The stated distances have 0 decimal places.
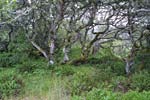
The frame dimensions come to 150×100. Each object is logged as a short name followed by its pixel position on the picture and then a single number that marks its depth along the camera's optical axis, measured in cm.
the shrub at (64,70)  535
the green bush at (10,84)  438
